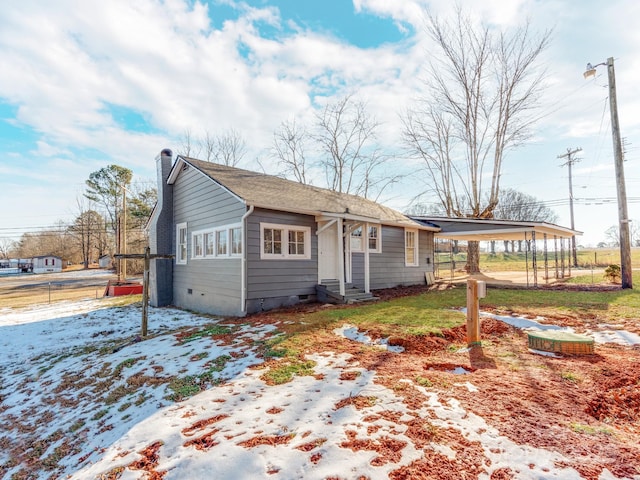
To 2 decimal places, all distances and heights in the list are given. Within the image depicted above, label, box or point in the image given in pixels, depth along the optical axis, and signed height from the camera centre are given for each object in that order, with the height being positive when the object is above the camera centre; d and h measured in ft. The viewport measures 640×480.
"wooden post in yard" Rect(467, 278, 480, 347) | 16.19 -3.41
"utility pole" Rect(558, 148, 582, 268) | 95.23 +27.85
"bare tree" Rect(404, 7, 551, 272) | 62.13 +33.21
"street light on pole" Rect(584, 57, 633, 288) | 39.96 +12.29
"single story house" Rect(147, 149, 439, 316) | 28.73 +1.20
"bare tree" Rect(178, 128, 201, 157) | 92.58 +32.57
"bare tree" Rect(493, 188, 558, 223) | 160.68 +22.50
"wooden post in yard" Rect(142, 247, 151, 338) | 23.47 -2.85
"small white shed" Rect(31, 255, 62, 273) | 152.87 -3.46
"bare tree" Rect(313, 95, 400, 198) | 85.46 +26.93
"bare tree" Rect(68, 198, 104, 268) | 134.82 +12.60
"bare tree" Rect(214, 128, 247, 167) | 94.12 +32.16
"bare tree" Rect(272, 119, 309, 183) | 87.76 +30.16
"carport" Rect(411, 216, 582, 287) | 42.86 +3.08
